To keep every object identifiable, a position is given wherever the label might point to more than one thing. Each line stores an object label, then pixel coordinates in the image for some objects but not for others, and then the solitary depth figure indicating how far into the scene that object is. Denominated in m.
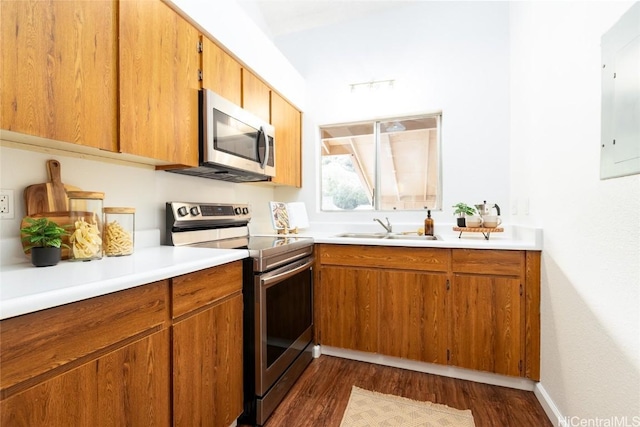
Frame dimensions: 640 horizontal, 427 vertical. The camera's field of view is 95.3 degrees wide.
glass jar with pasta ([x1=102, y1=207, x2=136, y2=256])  1.34
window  2.74
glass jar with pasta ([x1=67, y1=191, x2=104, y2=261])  1.18
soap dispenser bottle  2.45
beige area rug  1.52
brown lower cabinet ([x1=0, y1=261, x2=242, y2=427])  0.69
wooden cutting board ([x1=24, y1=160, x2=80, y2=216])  1.16
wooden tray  2.10
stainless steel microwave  1.65
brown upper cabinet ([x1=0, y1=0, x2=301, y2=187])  0.94
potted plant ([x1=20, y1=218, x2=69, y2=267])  1.05
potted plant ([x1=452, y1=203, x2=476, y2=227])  2.22
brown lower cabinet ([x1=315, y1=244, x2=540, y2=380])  1.79
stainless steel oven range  1.51
